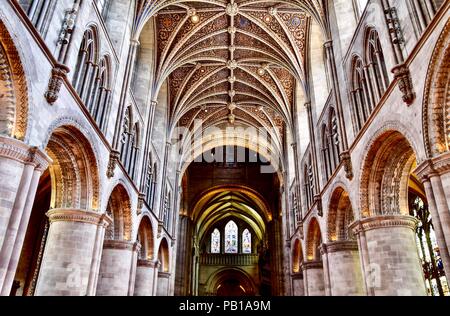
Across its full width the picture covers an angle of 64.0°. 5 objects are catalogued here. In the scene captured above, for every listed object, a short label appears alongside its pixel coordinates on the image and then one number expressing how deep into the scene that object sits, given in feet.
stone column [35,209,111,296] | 32.78
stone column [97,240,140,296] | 46.06
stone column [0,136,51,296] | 21.68
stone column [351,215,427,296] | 31.60
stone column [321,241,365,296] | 44.11
